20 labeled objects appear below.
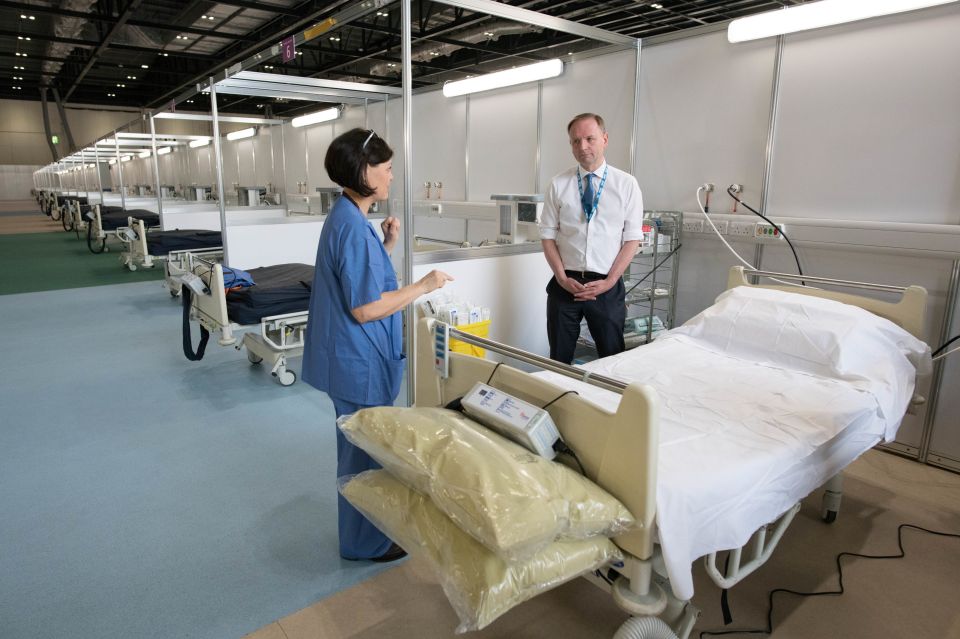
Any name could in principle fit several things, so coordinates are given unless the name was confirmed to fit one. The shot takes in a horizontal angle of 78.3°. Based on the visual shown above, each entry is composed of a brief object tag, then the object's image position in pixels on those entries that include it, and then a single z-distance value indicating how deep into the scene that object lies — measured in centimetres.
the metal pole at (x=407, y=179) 278
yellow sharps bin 327
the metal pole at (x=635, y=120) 424
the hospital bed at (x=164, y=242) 688
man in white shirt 320
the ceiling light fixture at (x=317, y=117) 667
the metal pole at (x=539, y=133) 509
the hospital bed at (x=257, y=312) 408
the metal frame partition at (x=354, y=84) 286
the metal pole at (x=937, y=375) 305
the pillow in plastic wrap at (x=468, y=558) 124
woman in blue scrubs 194
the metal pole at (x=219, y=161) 492
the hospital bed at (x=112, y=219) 933
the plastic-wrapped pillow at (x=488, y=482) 123
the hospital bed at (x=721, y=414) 149
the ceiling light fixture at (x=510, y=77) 424
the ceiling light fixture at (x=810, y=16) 281
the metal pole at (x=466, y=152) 602
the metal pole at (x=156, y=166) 712
